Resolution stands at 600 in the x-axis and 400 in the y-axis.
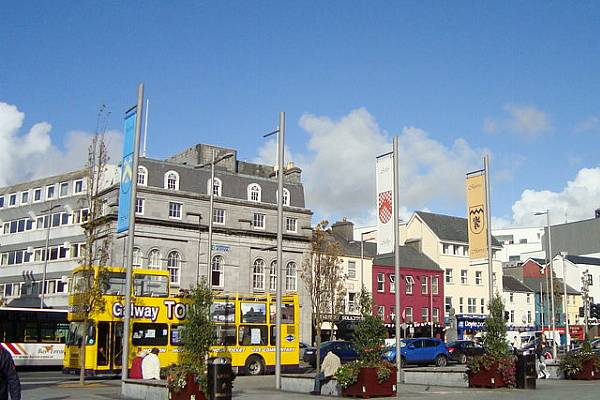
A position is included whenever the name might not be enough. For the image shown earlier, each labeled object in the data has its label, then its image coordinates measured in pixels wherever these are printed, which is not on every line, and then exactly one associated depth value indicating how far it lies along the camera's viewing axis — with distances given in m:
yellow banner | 27.33
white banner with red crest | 25.08
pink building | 68.44
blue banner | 21.97
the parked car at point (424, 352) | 41.53
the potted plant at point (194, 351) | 17.31
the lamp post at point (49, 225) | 59.06
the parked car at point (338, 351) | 39.25
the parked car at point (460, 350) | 45.53
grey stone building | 55.03
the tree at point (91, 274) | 26.16
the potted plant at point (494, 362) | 22.92
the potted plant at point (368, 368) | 20.17
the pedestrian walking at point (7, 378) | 9.26
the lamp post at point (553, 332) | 47.28
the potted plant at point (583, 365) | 27.58
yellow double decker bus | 29.53
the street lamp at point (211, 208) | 39.76
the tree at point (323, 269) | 53.59
